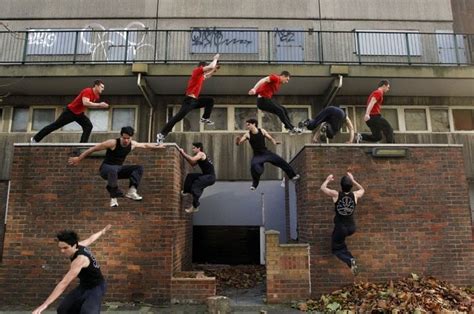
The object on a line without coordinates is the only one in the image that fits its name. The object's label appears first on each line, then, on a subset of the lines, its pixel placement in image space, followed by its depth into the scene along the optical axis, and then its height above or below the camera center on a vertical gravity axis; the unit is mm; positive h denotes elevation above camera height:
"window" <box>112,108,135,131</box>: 12195 +3914
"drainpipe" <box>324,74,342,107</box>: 11266 +4513
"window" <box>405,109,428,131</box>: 12383 +3894
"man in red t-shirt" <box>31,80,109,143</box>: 7781 +2625
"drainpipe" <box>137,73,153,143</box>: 11422 +4120
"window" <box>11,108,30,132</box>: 12250 +3852
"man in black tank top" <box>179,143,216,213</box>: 7969 +1309
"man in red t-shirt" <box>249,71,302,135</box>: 7863 +2942
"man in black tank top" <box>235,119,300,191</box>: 7816 +1729
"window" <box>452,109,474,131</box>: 12469 +3953
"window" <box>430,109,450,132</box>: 12398 +3905
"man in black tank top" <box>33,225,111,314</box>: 4668 -528
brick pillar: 7410 -621
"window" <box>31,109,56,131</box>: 12250 +3917
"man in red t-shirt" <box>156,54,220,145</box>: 7699 +3060
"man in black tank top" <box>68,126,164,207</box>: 6680 +1312
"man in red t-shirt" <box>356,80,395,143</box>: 8367 +2657
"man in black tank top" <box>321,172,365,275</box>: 7256 +414
